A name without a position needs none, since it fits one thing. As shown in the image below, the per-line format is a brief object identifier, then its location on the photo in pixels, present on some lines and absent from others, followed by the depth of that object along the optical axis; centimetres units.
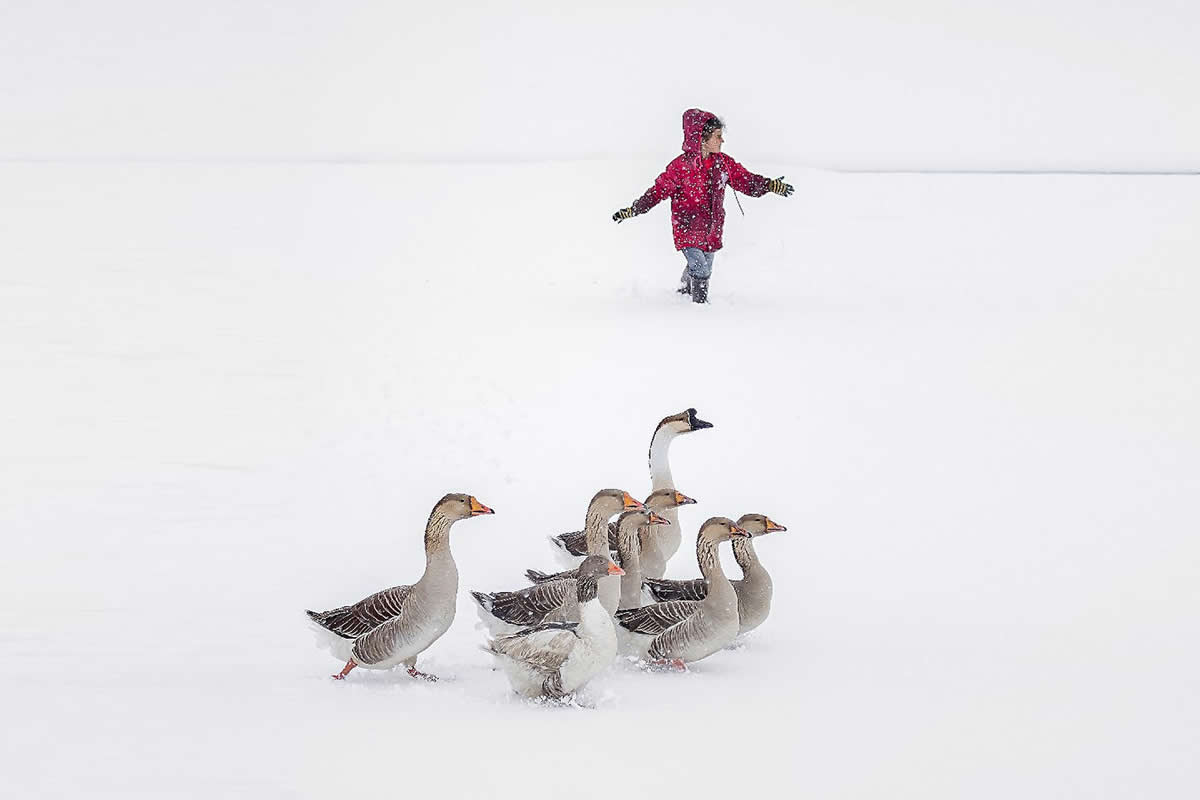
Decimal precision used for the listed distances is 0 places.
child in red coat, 3428
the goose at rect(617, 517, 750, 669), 1525
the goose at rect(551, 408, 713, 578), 1756
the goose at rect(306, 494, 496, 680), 1454
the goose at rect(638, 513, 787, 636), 1609
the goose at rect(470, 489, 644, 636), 1533
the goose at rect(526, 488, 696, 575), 1623
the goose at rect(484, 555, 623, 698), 1393
